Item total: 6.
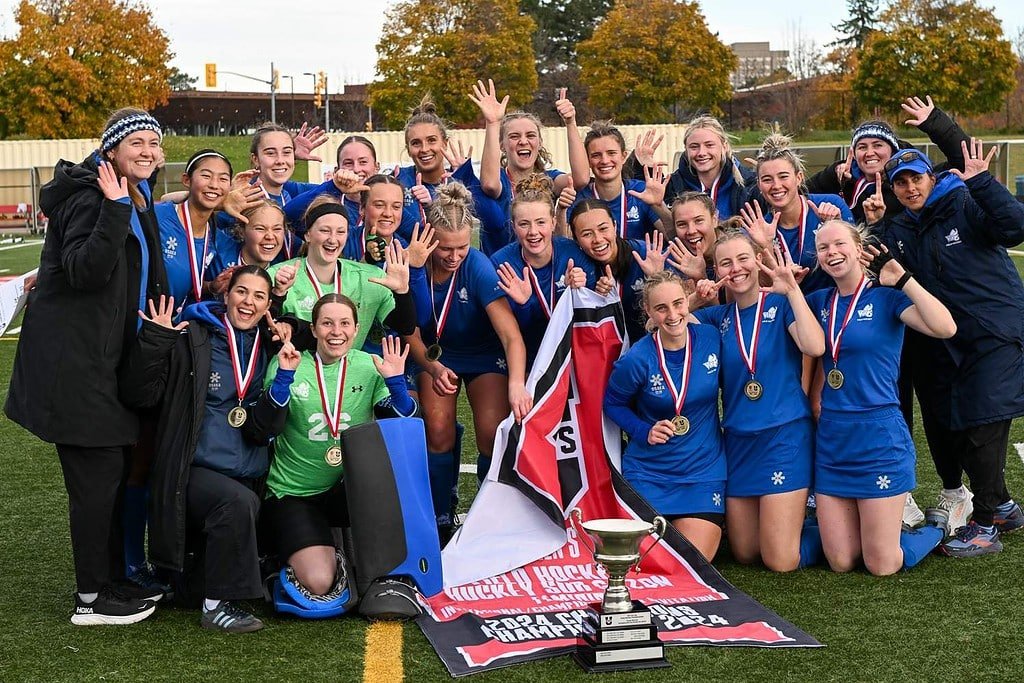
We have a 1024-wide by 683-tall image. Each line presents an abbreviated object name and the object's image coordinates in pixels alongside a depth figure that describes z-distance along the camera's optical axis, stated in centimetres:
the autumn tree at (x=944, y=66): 4144
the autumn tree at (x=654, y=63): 4481
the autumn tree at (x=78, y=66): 4059
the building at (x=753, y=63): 6894
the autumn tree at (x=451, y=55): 4381
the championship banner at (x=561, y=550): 429
